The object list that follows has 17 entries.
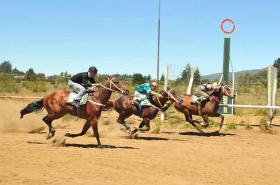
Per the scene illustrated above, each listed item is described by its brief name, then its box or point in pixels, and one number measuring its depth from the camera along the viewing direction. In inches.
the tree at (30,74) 3014.3
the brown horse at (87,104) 628.4
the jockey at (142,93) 783.7
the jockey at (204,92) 900.0
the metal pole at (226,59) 1089.4
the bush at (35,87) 1999.1
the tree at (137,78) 2257.6
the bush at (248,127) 1021.8
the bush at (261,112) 1231.9
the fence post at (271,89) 1014.5
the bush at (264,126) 990.4
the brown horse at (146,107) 776.9
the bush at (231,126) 1024.2
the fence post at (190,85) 1108.5
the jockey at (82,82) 629.6
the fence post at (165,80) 1115.0
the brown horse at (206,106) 898.7
